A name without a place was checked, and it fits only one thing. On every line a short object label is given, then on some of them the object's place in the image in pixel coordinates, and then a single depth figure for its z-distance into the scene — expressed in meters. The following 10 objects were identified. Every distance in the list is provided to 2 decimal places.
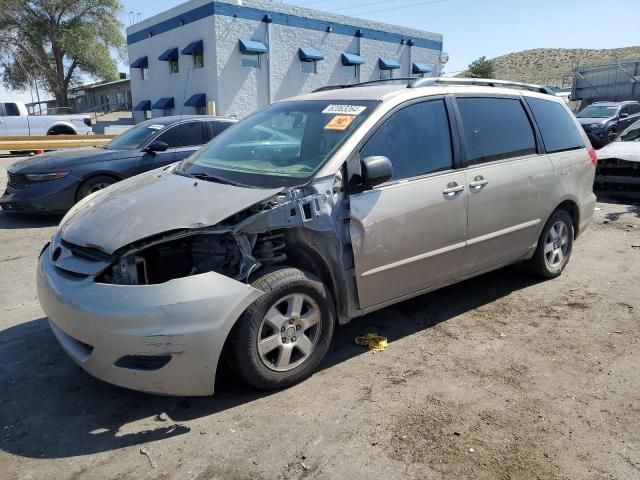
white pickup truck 19.94
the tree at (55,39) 34.72
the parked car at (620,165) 8.96
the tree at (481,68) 54.94
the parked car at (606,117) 16.75
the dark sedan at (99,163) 7.59
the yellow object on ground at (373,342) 3.94
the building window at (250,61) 23.61
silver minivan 2.88
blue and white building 22.94
